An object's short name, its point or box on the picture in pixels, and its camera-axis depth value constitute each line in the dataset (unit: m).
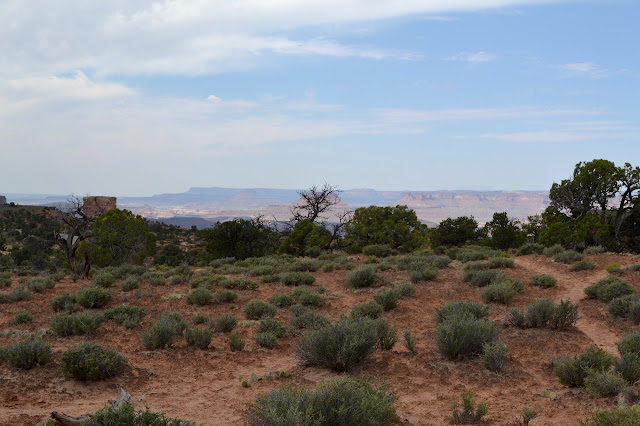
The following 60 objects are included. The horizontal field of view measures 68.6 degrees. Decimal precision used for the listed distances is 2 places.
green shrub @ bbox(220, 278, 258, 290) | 16.24
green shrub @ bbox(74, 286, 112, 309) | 13.22
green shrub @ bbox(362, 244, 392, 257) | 26.73
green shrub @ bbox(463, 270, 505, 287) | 15.46
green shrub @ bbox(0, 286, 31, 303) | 14.34
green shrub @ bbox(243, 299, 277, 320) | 12.16
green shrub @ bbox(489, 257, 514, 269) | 18.28
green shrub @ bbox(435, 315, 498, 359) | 8.03
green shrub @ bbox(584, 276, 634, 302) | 12.46
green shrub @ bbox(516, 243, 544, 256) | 23.19
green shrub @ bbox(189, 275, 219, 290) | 16.01
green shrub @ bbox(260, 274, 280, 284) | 17.33
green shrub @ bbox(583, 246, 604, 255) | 21.24
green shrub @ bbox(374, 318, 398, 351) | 8.77
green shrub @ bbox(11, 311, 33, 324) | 11.59
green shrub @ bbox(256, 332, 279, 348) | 9.52
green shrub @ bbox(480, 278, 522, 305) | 13.12
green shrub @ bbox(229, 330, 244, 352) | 9.19
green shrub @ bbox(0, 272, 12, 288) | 17.48
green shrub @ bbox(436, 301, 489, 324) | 10.29
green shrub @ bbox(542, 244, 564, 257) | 20.94
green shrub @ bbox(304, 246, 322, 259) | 29.02
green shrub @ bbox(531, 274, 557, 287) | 15.06
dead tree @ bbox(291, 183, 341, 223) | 37.88
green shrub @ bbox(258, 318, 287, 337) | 10.27
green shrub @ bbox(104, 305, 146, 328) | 11.32
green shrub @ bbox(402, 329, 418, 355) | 8.66
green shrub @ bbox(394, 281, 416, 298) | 14.27
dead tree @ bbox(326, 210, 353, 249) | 33.60
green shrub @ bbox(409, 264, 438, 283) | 16.56
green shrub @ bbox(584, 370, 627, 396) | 5.97
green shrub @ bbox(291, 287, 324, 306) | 13.36
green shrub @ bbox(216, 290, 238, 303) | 14.09
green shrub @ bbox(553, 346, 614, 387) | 6.64
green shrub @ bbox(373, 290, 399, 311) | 12.77
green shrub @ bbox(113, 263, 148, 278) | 18.75
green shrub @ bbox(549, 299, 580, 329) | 9.84
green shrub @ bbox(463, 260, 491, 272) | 17.81
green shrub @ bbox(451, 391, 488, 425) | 5.54
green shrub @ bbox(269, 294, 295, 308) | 13.48
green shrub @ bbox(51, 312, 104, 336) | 10.01
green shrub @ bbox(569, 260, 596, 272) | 17.19
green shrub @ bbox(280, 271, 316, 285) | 16.91
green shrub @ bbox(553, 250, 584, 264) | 18.98
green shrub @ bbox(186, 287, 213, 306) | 13.81
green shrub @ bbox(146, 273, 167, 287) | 16.95
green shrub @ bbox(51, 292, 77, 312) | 12.76
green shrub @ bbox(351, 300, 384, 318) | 11.75
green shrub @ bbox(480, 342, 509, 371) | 7.47
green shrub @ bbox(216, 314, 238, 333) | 10.80
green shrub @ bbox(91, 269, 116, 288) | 16.80
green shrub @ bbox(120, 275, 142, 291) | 16.20
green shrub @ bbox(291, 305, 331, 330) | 10.04
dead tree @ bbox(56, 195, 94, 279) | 21.19
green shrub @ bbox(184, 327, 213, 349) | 9.29
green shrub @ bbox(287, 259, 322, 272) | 20.04
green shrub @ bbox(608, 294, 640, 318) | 10.72
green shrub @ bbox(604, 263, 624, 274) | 15.90
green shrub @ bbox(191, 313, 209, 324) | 11.73
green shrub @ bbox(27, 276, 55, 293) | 15.93
